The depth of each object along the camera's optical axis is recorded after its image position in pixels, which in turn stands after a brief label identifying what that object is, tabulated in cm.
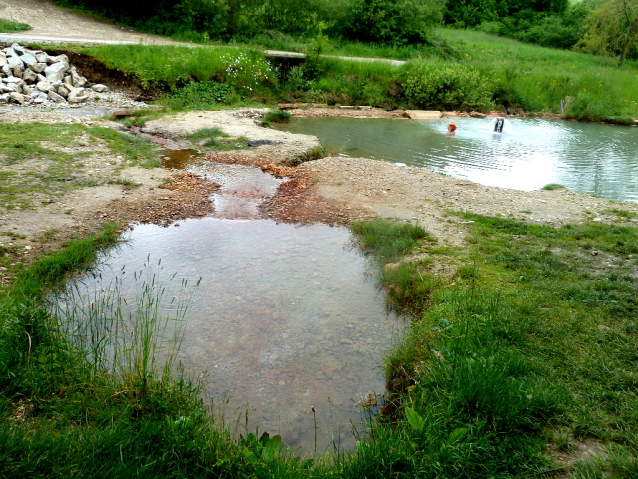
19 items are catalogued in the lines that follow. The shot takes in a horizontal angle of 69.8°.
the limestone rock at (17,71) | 1498
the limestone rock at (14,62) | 1499
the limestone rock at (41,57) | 1591
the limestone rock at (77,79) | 1622
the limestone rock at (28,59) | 1545
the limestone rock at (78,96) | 1522
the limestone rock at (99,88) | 1648
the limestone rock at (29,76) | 1508
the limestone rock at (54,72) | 1558
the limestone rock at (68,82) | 1565
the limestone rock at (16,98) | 1387
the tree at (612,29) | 3266
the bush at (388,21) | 2739
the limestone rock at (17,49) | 1564
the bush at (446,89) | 2230
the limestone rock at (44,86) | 1497
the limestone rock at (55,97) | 1486
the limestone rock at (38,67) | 1550
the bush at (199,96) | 1599
